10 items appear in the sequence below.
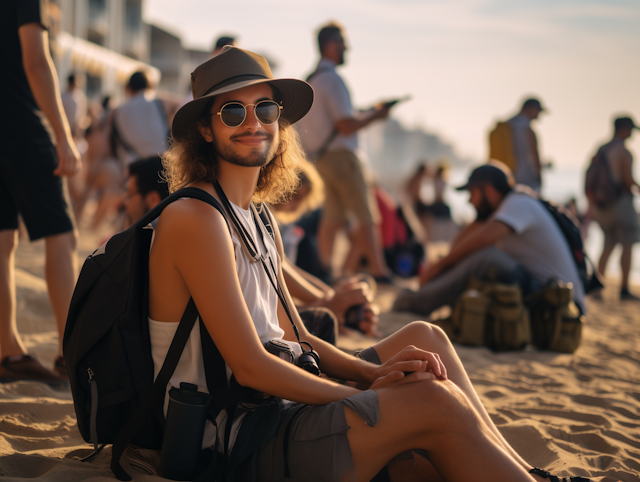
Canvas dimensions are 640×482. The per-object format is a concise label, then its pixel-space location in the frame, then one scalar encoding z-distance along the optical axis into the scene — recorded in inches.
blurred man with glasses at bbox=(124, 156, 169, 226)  116.6
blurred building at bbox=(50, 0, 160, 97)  968.3
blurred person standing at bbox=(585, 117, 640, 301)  281.7
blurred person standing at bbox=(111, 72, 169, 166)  207.5
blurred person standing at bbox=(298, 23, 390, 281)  208.1
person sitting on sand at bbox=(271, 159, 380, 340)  116.6
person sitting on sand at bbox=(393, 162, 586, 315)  171.9
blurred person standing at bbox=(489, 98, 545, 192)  268.2
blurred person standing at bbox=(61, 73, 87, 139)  306.8
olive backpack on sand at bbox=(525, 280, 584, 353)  162.1
